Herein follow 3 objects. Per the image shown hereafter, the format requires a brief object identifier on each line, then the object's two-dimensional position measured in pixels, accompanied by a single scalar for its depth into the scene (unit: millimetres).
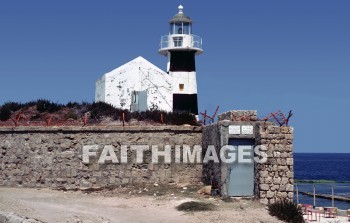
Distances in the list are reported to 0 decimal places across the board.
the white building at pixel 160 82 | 30812
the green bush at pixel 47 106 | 27719
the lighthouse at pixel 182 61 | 32844
